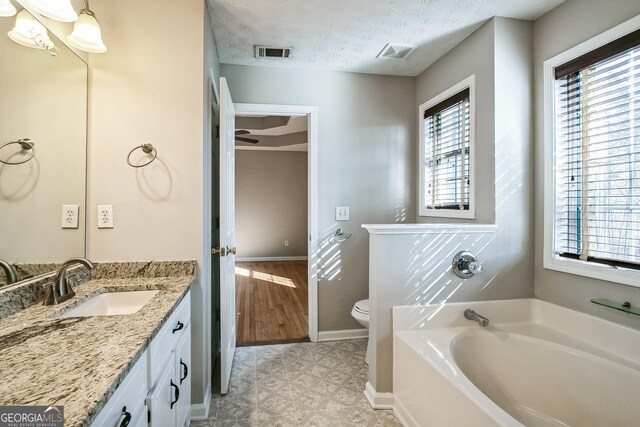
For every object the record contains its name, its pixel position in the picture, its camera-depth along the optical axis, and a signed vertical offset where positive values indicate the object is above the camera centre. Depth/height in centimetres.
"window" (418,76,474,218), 220 +52
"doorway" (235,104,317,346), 441 +6
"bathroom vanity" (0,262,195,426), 61 -37
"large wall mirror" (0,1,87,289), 110 +27
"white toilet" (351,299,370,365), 221 -78
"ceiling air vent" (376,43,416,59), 229 +134
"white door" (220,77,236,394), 185 -17
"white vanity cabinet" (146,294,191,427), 99 -64
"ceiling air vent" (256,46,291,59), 231 +134
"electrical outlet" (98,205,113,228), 156 -1
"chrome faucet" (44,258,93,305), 113 -30
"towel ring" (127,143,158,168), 157 +35
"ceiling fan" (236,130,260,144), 542 +146
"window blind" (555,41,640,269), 145 +30
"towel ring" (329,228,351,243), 268 -21
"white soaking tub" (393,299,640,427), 129 -77
